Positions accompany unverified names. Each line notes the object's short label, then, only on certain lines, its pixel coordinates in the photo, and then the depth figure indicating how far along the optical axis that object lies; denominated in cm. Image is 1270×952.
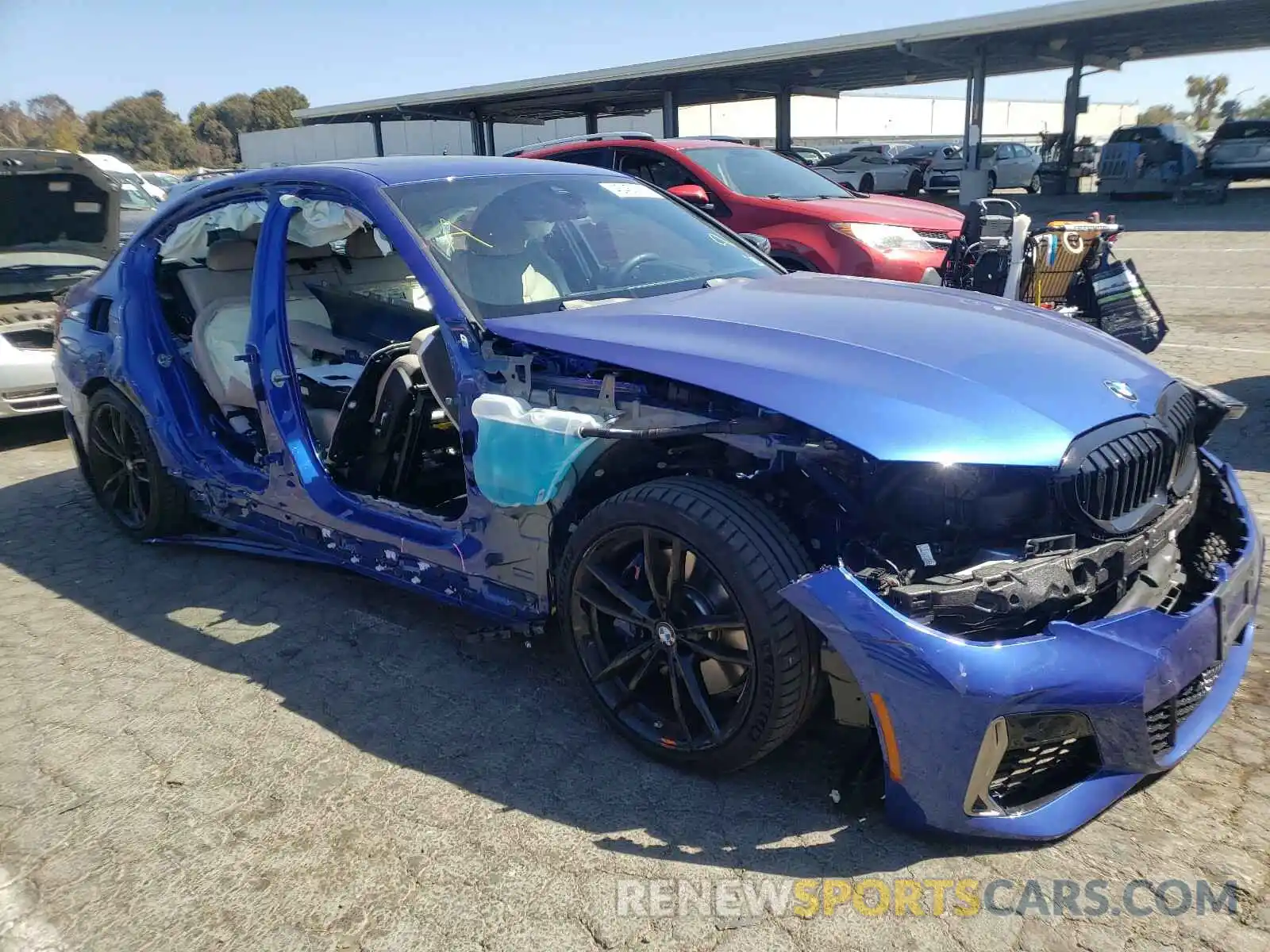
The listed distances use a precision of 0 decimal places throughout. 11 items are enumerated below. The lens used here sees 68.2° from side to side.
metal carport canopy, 2077
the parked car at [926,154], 2667
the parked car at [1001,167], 2631
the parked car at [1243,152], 2112
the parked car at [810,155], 2636
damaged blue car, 219
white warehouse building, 4728
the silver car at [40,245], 647
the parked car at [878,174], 2695
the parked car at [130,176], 1301
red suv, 737
